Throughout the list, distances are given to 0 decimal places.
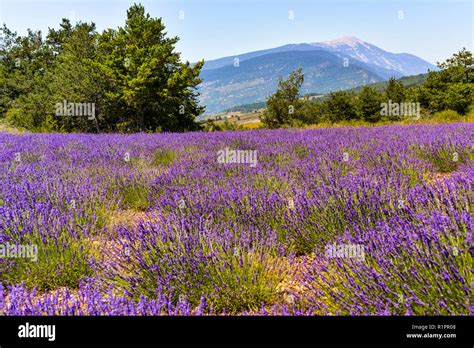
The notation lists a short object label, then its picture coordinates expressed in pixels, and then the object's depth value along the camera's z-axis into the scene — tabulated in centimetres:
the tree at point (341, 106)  3559
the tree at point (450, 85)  3145
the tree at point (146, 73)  2073
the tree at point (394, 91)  3488
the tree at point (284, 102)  3091
